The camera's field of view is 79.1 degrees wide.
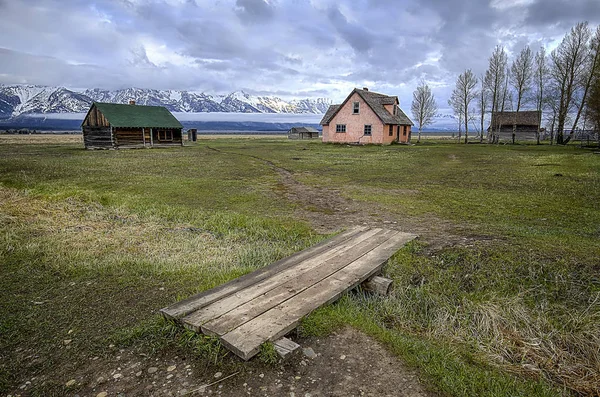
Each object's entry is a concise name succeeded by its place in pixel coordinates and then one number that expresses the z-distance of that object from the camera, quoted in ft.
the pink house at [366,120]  135.54
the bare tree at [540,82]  166.73
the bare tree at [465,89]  176.76
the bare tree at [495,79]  169.78
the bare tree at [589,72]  127.32
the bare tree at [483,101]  176.35
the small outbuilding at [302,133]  288.39
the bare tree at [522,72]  167.14
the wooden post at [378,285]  15.85
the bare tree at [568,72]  138.82
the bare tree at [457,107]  180.53
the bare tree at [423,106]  206.49
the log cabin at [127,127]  127.78
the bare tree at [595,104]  104.42
